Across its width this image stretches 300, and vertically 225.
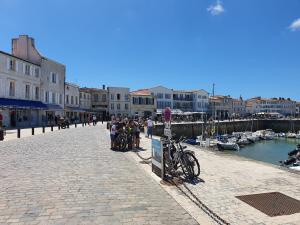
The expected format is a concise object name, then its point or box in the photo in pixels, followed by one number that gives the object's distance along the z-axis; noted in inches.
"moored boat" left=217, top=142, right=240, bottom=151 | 1102.6
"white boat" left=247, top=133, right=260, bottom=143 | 1447.1
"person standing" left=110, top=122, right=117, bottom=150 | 449.5
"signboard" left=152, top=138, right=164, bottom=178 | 253.2
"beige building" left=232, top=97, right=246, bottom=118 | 3419.3
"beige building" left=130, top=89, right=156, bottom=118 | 2174.8
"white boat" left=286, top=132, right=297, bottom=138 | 1680.1
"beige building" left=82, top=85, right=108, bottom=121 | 2101.0
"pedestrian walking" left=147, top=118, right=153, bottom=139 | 659.6
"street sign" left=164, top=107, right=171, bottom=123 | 301.1
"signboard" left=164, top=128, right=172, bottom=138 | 270.7
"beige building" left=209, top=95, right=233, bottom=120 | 2911.7
